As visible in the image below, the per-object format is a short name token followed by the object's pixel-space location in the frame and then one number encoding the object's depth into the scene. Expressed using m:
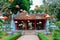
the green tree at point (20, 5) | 14.52
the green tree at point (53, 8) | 13.75
